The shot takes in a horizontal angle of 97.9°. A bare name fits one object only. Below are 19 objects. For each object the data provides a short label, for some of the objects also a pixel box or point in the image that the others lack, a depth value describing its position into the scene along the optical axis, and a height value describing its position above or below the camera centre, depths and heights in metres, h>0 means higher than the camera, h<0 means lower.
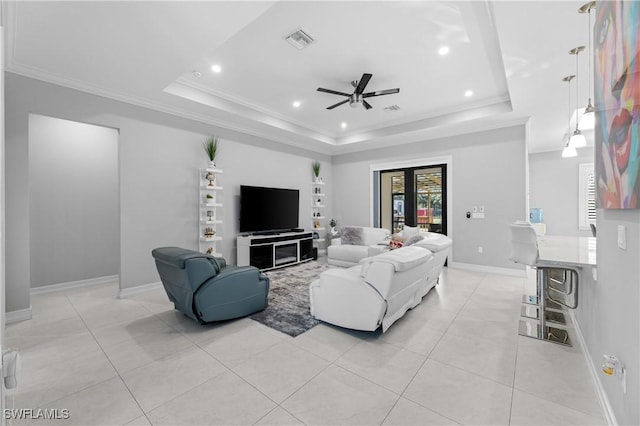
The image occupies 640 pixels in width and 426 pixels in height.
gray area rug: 3.01 -1.20
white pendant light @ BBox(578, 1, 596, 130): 2.67 +0.93
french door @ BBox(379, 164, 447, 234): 6.22 +0.31
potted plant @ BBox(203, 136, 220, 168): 4.86 +1.11
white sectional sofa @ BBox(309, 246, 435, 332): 2.58 -0.79
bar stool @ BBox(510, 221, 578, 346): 2.71 -0.90
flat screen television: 5.42 +0.05
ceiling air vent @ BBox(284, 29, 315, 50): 3.00 +1.91
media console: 5.25 -0.78
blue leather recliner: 2.81 -0.79
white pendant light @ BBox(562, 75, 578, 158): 3.42 +0.83
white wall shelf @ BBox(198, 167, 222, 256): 4.83 -0.01
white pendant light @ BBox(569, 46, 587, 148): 3.37 +0.86
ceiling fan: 3.69 +1.67
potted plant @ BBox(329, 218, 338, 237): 7.32 -0.42
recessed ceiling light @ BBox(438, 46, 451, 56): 3.29 +1.92
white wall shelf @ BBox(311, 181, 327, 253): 7.30 -0.05
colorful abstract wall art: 1.16 +0.53
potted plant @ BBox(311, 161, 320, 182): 7.23 +1.09
